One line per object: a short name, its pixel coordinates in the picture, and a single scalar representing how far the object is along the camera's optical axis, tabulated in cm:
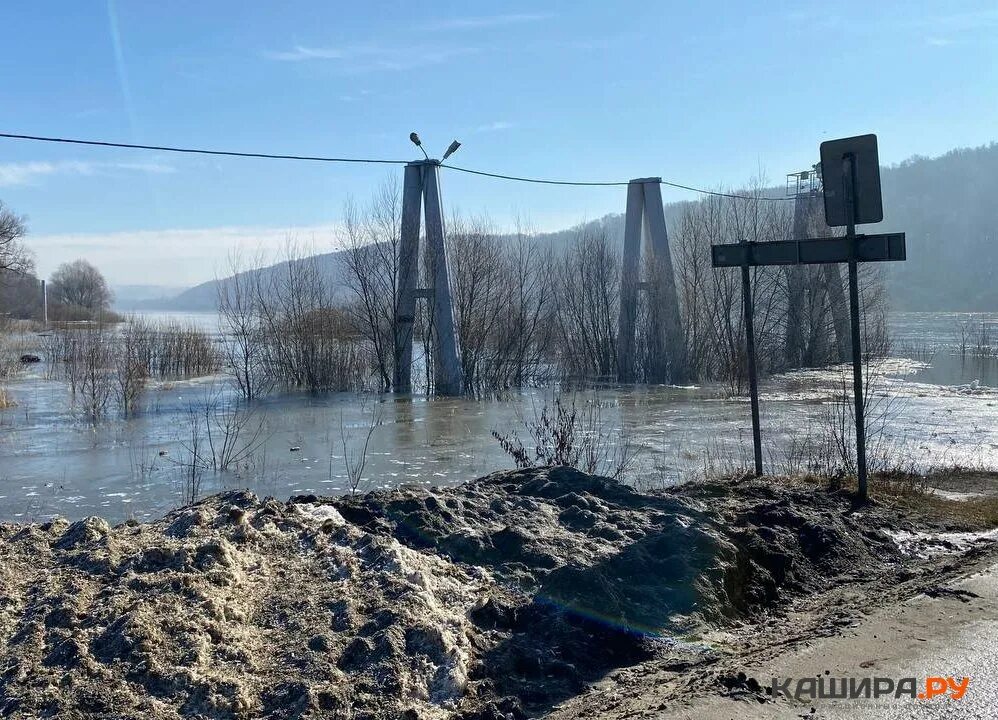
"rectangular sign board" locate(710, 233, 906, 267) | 797
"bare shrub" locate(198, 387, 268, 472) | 1294
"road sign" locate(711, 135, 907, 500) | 798
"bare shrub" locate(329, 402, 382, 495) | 1124
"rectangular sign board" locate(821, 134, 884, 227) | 801
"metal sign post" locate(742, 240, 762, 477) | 909
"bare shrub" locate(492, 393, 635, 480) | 1023
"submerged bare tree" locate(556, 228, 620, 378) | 2916
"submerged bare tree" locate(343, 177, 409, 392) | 2458
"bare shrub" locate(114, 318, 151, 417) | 2005
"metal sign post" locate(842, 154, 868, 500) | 801
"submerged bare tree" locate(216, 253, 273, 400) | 2441
